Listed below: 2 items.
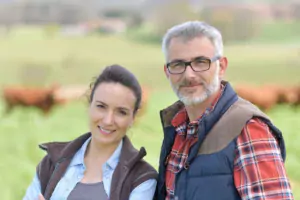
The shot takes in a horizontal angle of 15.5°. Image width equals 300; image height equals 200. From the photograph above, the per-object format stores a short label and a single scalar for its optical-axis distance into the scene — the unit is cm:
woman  332
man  308
